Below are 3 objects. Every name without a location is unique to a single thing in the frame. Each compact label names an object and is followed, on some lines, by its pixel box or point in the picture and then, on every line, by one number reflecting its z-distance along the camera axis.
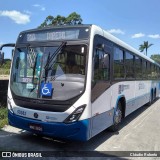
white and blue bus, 4.03
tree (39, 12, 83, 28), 45.96
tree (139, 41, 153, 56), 57.14
